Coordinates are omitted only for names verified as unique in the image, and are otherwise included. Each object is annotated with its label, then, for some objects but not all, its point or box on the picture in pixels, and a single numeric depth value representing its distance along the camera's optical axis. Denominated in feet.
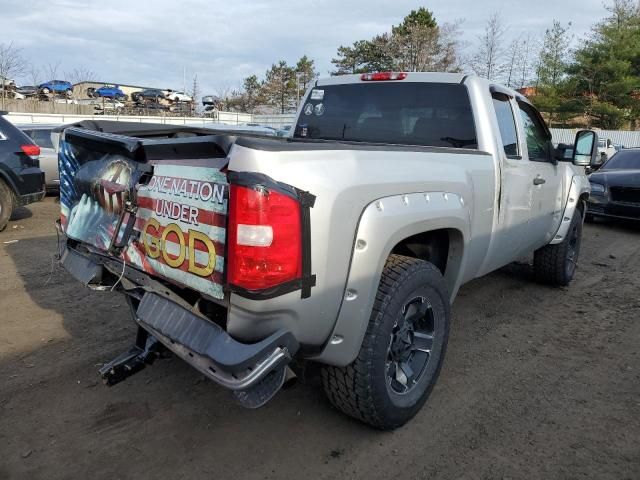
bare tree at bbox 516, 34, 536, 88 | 134.21
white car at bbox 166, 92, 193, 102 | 135.80
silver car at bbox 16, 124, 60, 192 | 34.94
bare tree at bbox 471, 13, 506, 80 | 126.00
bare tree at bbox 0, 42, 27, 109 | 97.73
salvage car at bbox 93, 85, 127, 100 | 130.82
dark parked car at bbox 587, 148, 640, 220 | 29.48
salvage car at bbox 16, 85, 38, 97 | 113.80
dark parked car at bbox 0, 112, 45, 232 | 24.71
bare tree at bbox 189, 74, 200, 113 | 143.02
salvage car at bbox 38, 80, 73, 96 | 119.18
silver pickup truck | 6.75
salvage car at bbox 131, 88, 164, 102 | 129.80
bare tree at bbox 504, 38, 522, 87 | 130.97
